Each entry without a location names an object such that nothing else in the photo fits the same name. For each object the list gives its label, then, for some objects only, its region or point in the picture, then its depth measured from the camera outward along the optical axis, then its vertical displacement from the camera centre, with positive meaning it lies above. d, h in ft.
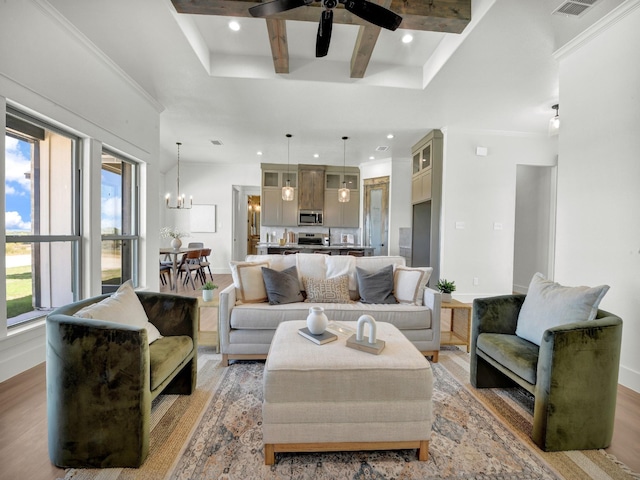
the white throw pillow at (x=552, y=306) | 5.31 -1.45
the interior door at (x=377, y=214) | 22.08 +1.55
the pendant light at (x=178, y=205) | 22.16 +2.10
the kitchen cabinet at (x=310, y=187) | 23.07 +3.73
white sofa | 7.68 -2.41
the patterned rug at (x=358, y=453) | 4.34 -3.77
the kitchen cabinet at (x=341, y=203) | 23.48 +2.64
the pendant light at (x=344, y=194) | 18.84 +2.61
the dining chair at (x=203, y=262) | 17.69 -2.23
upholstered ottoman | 4.40 -2.78
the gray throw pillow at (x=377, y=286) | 8.80 -1.71
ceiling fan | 5.40 +4.43
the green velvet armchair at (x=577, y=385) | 4.70 -2.57
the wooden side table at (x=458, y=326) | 8.81 -3.08
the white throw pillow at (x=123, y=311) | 4.81 -1.51
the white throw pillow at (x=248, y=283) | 8.46 -1.63
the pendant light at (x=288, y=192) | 18.43 +2.64
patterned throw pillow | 8.72 -1.84
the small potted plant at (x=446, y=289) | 9.12 -1.84
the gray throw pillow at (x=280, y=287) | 8.39 -1.72
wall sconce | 11.39 +4.58
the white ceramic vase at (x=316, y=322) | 5.51 -1.80
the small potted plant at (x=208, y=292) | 8.64 -1.93
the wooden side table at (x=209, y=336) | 8.42 -3.50
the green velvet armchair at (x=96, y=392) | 4.20 -2.51
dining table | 15.91 -1.54
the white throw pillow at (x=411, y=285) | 8.57 -1.63
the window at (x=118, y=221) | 10.62 +0.35
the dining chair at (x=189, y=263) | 16.61 -2.11
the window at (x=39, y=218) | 7.22 +0.29
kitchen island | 19.16 -1.21
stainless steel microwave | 23.51 +1.16
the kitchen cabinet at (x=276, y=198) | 23.13 +2.78
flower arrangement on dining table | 22.57 -0.12
